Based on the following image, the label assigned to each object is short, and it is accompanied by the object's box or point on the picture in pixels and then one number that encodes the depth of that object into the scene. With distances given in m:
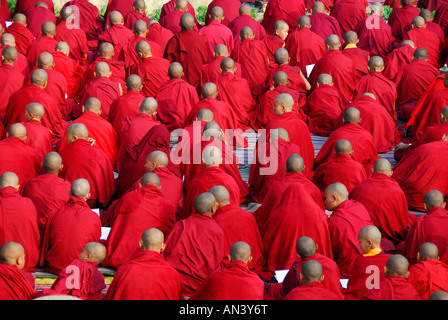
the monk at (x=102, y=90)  12.71
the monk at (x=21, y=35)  14.65
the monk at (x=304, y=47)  14.38
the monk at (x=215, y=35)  14.60
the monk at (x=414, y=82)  13.31
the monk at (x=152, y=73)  13.39
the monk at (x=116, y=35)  14.55
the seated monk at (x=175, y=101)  12.70
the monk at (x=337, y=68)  13.45
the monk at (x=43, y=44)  14.05
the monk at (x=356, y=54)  14.00
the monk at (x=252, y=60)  13.90
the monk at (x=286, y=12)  15.91
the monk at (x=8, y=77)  12.86
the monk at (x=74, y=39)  14.73
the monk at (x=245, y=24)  15.20
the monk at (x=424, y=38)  14.74
